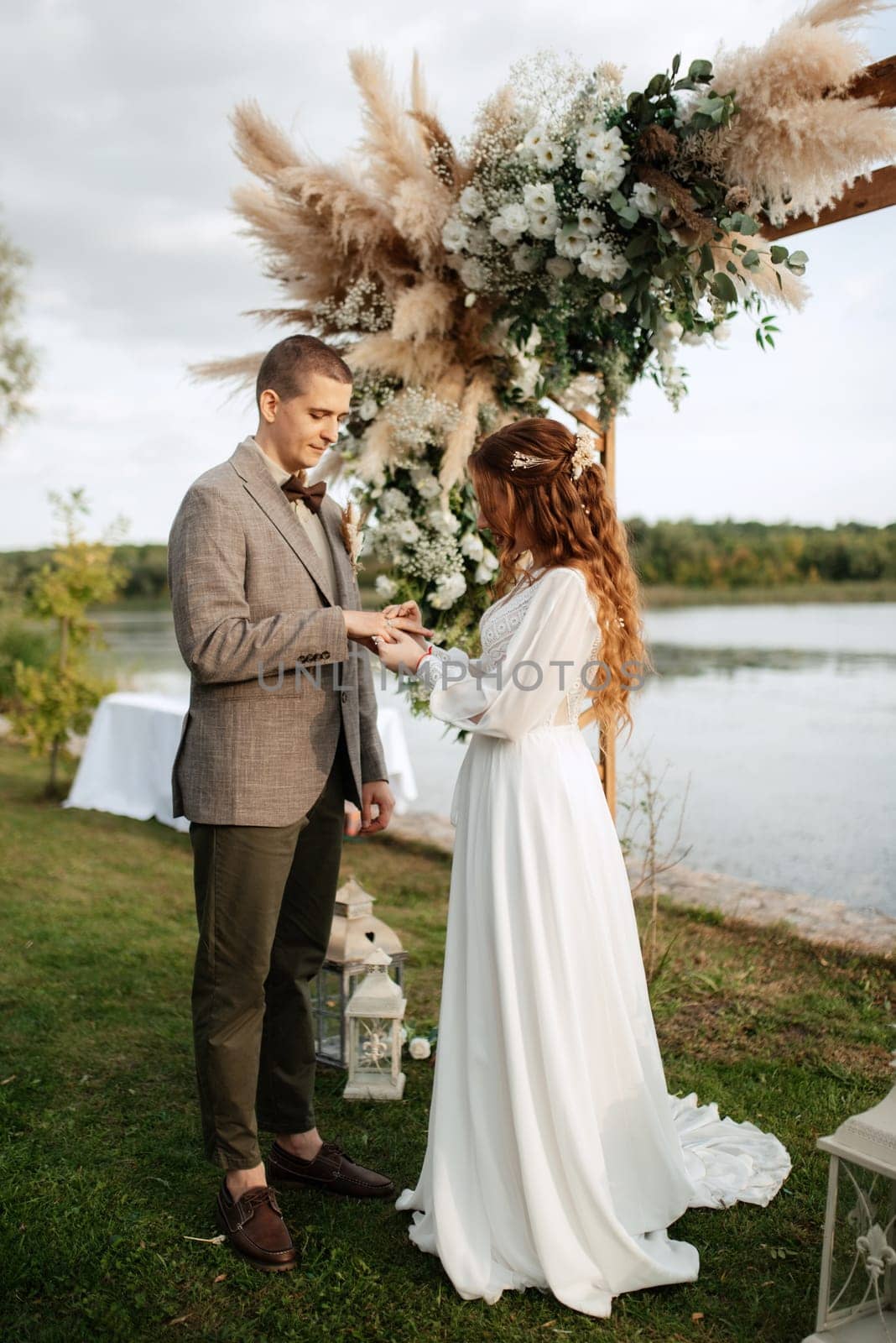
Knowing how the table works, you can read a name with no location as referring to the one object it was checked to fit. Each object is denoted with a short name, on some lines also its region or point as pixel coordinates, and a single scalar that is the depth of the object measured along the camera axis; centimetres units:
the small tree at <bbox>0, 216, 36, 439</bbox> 1464
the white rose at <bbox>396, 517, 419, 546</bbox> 395
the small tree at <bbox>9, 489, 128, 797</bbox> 786
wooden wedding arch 283
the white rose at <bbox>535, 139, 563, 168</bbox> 326
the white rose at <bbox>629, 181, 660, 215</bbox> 308
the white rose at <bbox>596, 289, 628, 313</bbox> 344
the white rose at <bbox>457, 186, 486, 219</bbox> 346
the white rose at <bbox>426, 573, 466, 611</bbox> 398
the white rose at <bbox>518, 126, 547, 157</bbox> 329
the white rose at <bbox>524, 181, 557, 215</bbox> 326
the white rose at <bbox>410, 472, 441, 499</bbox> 391
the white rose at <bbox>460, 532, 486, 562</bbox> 400
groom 222
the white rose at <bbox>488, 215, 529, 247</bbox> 337
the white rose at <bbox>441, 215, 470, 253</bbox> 352
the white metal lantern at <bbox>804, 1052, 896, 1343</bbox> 186
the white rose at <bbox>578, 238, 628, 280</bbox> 323
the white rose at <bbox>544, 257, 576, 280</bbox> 340
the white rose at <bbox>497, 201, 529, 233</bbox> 331
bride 213
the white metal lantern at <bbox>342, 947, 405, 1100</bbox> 315
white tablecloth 745
